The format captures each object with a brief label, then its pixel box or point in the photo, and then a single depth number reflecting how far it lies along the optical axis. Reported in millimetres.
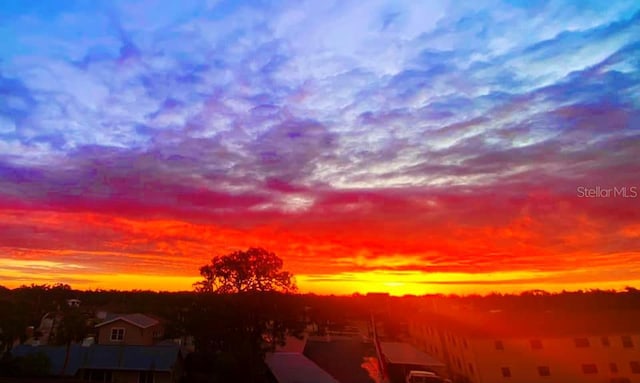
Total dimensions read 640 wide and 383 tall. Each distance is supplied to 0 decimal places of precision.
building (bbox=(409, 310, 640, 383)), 29703
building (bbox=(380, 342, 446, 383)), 31875
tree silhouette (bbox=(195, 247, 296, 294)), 36062
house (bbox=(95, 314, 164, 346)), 36562
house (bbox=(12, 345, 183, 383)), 27547
